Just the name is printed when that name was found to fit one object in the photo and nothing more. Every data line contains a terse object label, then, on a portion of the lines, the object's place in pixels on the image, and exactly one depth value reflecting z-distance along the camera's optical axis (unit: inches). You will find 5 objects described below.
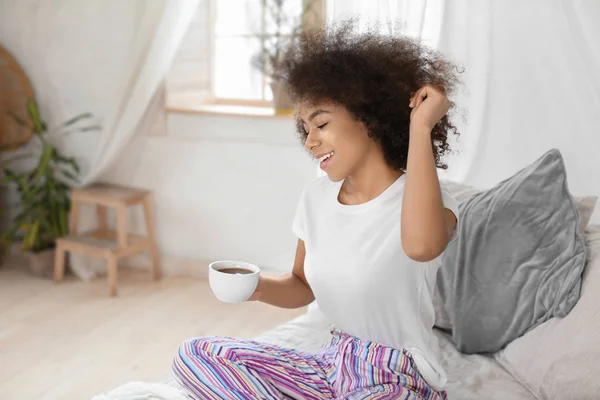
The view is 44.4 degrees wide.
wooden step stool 131.6
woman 52.6
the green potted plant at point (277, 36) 129.3
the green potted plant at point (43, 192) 137.7
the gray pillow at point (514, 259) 69.8
